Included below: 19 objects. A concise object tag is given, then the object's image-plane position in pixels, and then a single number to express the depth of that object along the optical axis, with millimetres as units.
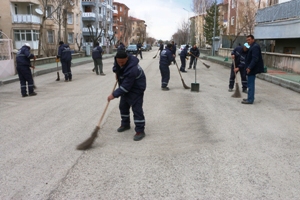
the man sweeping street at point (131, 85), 4875
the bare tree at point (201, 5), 49728
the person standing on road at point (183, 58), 16562
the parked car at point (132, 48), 38088
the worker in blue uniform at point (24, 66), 9211
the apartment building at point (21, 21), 34531
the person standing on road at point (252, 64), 7762
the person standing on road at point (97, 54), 14750
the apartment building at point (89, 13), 54281
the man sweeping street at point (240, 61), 9531
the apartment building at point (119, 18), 81112
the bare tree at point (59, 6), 21297
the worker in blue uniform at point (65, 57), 12789
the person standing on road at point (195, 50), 17328
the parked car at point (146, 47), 57116
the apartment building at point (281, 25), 15859
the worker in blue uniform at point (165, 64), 10281
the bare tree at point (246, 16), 28923
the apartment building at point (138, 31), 90562
